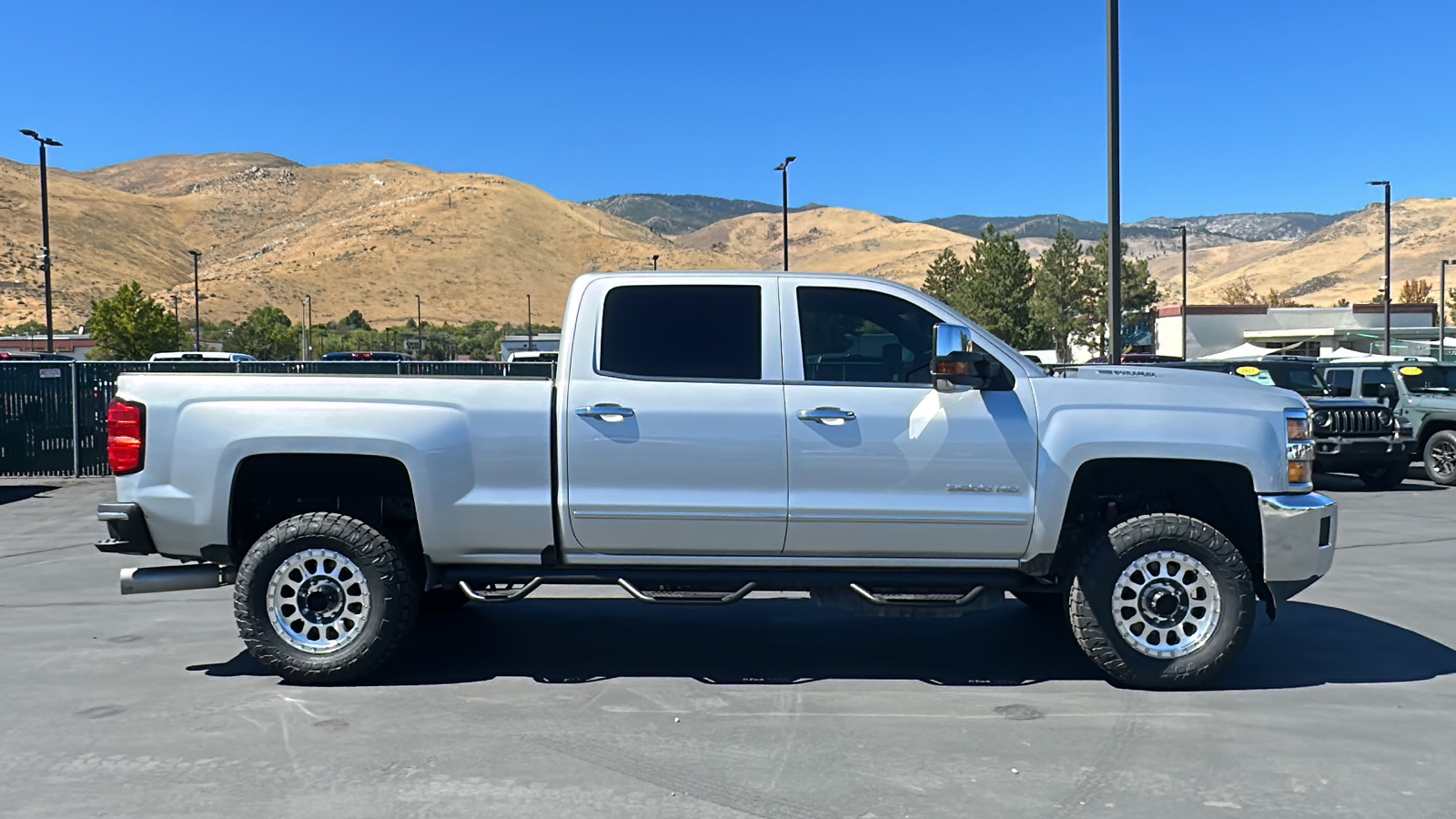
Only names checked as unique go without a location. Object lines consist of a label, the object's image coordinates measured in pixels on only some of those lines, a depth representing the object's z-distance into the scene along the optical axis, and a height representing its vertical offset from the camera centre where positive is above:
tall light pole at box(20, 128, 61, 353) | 31.98 +4.24
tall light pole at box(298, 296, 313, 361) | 69.75 +1.92
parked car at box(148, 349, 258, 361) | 28.62 +0.55
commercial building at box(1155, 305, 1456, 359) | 58.28 +1.96
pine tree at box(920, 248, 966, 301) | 66.56 +5.38
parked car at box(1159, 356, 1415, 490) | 15.62 -0.92
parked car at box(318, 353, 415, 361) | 36.44 +0.65
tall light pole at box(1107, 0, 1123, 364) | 13.56 +2.22
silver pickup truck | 6.09 -0.53
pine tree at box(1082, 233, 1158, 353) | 64.56 +4.11
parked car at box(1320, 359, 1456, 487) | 16.75 -0.38
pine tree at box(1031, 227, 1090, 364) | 63.91 +4.14
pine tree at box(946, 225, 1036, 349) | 57.56 +3.80
